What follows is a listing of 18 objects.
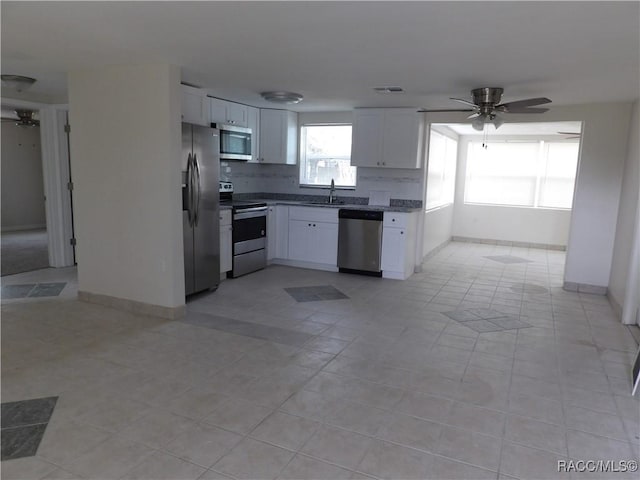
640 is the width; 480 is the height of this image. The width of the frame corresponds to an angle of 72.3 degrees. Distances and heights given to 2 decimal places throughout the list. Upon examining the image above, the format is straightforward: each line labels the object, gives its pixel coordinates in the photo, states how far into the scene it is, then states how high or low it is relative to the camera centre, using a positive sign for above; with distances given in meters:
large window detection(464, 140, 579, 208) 8.38 +0.24
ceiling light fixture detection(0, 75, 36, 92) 4.29 +0.88
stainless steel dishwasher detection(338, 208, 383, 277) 5.85 -0.81
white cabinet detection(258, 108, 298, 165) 6.46 +0.63
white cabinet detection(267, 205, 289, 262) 6.34 -0.79
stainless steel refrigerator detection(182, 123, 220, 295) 4.31 -0.31
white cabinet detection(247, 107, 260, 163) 6.19 +0.70
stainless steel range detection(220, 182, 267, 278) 5.53 -0.72
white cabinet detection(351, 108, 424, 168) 5.88 +0.59
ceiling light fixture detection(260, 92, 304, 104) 5.00 +0.94
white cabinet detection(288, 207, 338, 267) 6.13 -0.79
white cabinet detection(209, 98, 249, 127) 5.45 +0.83
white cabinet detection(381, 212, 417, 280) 5.71 -0.81
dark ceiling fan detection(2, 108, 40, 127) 6.71 +0.85
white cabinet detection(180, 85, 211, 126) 4.49 +0.73
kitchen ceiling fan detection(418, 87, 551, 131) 4.16 +0.74
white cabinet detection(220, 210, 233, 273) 5.27 -0.79
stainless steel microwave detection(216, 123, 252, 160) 5.49 +0.45
